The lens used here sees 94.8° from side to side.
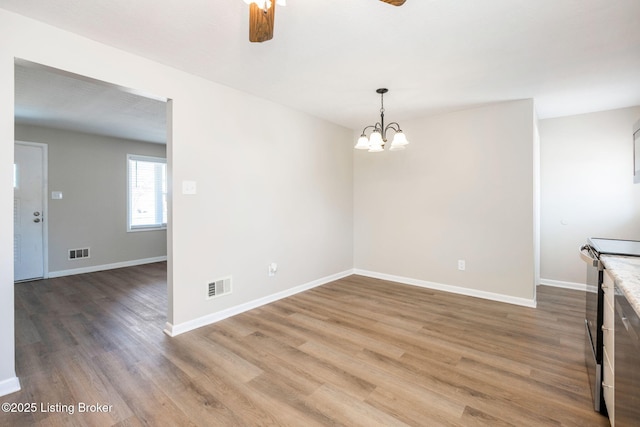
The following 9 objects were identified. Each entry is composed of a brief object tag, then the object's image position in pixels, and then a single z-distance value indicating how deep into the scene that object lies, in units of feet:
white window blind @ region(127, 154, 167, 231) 19.00
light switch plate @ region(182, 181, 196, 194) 9.14
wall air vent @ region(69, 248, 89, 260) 16.53
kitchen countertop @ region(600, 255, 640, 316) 3.62
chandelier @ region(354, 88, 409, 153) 9.46
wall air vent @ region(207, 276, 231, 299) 9.90
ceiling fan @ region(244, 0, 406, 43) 4.35
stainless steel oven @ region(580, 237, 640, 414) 5.53
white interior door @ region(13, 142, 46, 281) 14.97
